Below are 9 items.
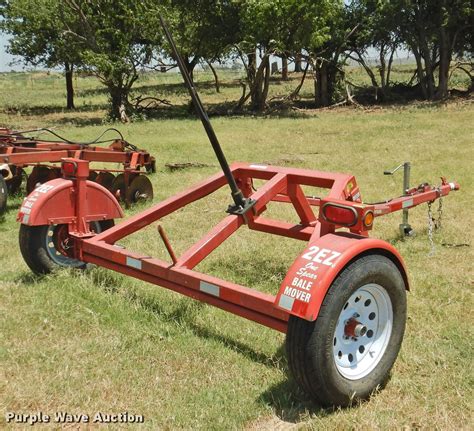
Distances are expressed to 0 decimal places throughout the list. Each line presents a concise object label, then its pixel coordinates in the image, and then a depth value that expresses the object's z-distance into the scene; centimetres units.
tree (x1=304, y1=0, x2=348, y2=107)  2031
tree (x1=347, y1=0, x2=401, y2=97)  2225
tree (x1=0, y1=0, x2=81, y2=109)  1928
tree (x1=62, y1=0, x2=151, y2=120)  1873
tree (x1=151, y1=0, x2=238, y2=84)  2125
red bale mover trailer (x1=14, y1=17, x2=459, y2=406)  268
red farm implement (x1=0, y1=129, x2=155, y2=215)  696
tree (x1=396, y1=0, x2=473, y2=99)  2117
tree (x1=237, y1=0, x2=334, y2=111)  1878
